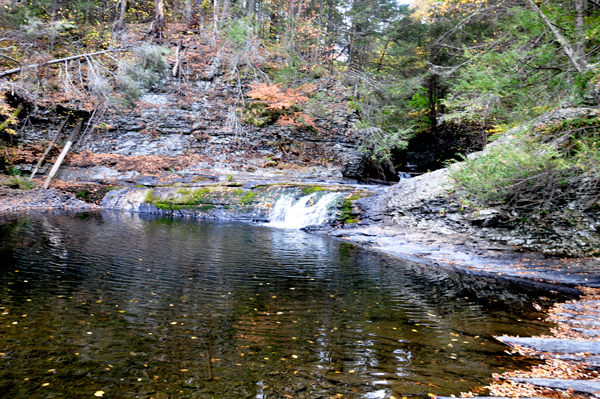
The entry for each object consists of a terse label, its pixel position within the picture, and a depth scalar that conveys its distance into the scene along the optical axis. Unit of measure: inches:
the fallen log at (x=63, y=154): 661.7
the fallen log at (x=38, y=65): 467.8
